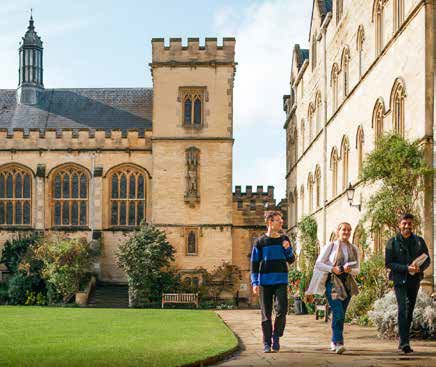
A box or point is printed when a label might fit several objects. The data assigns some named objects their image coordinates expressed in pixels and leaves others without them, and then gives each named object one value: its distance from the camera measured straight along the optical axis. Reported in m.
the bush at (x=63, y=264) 33.16
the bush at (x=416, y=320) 11.32
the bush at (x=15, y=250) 35.84
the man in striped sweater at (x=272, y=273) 9.68
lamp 20.05
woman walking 9.75
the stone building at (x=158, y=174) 36.91
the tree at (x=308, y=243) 28.16
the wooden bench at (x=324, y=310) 17.50
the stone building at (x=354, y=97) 14.96
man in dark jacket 9.73
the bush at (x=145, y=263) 33.31
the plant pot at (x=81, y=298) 33.16
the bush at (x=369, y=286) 16.86
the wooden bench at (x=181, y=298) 32.69
